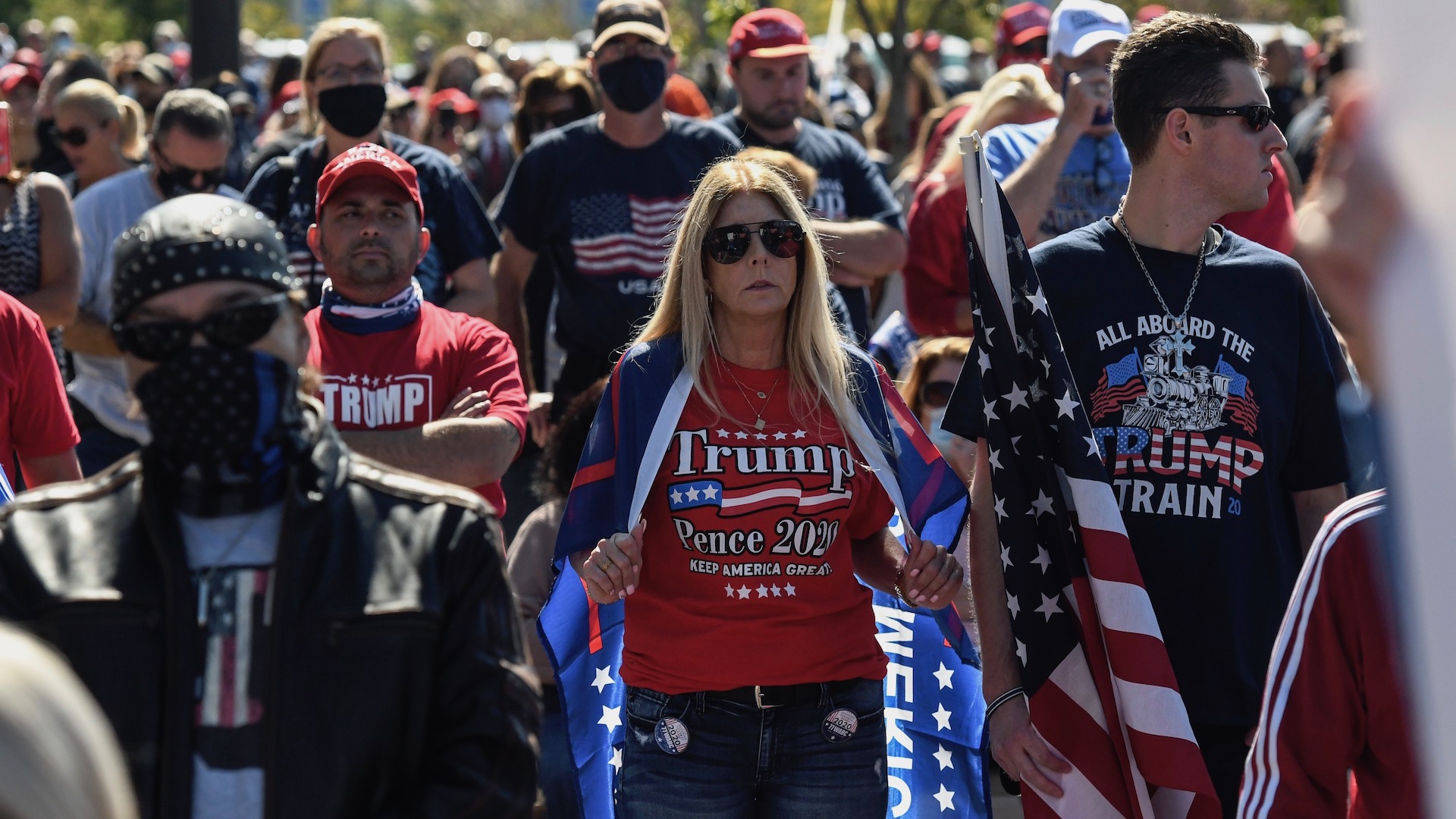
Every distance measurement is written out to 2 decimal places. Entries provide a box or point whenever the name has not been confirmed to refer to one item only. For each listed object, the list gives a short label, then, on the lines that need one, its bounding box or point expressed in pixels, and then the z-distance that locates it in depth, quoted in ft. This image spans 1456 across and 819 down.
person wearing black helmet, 14.06
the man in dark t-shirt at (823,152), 40.78
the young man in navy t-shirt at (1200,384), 22.21
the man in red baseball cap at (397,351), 27.63
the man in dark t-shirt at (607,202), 38.65
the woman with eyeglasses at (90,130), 50.37
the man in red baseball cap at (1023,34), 50.60
